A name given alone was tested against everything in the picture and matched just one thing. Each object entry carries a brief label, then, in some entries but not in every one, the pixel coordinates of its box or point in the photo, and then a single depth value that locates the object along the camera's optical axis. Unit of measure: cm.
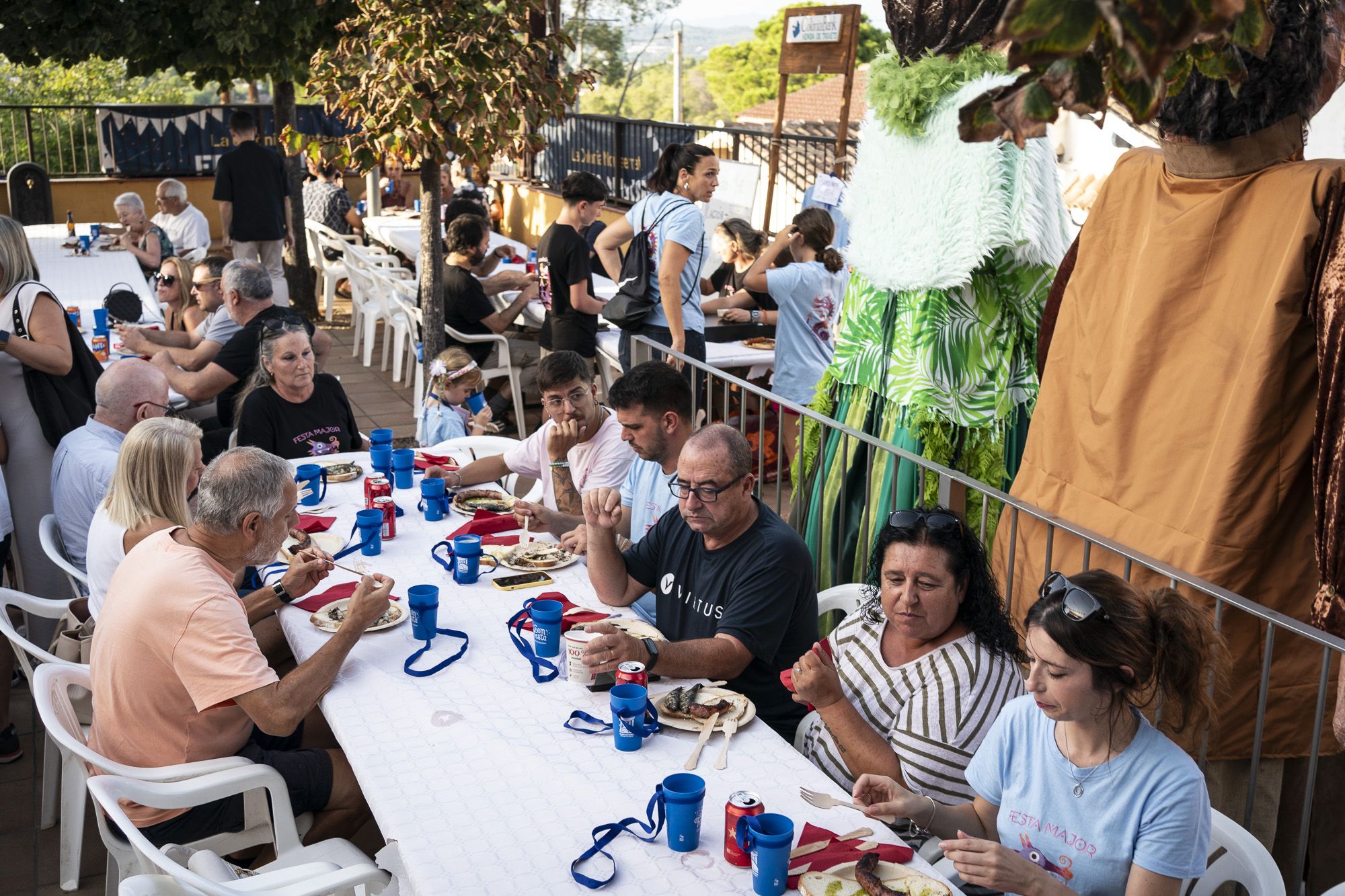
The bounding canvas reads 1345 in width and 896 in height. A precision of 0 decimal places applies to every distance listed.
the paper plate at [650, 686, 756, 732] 276
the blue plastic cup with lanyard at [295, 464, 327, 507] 447
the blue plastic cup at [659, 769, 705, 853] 226
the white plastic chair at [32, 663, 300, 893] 277
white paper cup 295
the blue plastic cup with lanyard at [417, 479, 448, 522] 426
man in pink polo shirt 284
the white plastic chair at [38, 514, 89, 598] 401
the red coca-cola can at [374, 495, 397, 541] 408
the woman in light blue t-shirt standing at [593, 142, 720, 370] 588
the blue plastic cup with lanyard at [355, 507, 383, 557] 390
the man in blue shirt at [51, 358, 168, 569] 417
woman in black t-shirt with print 497
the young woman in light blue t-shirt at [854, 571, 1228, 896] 214
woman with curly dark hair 261
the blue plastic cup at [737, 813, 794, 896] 212
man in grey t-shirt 607
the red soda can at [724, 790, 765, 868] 224
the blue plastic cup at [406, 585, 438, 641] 322
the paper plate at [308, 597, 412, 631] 334
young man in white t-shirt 441
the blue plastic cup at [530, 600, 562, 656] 307
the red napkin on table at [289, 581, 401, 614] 354
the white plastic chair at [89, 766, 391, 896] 245
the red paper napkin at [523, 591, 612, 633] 334
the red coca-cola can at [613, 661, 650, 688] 279
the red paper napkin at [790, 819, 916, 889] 221
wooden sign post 804
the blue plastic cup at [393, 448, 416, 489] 465
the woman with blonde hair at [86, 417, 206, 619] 346
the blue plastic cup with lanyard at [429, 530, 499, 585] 363
